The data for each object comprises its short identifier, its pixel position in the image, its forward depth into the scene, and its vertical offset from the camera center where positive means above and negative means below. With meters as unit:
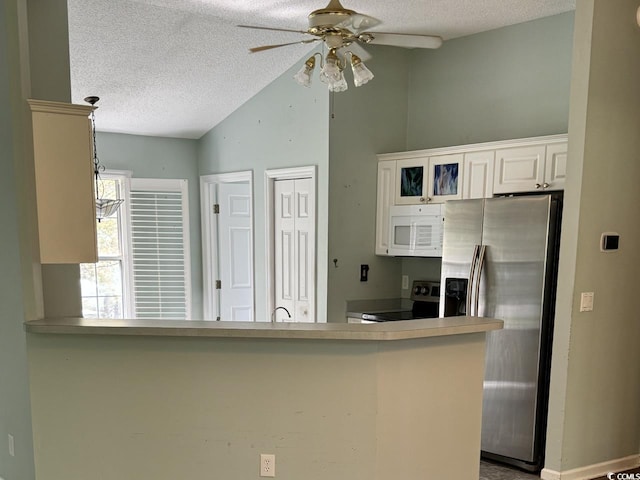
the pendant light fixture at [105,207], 4.18 -0.06
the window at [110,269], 5.14 -0.70
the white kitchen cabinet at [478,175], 3.73 +0.23
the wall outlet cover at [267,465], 2.37 -1.23
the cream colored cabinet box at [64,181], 2.37 +0.09
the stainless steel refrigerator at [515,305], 3.17 -0.64
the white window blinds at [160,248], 5.34 -0.51
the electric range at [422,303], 4.19 -0.84
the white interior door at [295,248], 4.36 -0.40
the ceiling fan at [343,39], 2.37 +0.84
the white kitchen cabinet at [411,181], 4.15 +0.20
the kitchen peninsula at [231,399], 2.31 -0.91
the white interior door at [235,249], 5.42 -0.51
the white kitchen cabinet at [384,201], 4.38 +0.03
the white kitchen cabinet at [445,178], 3.93 +0.22
